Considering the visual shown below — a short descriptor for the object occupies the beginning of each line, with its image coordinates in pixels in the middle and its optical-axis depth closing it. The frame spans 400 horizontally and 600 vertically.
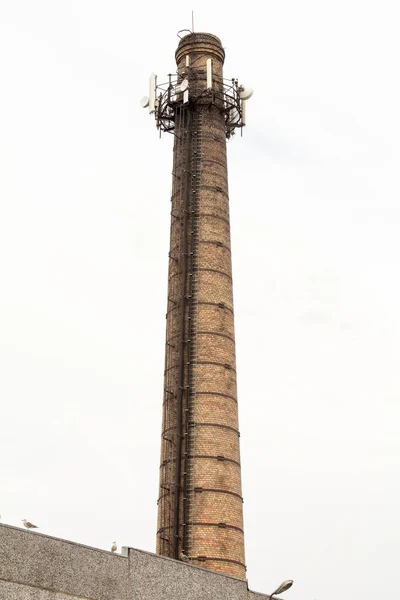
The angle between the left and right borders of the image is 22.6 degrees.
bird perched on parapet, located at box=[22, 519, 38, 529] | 22.80
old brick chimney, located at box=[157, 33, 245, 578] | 32.72
